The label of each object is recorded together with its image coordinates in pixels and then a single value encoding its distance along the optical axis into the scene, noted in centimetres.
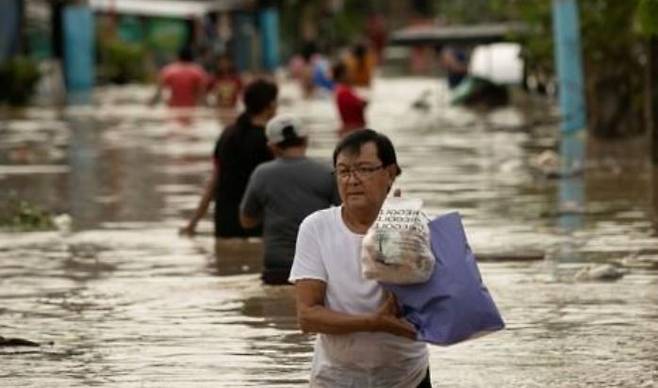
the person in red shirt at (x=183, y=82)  4100
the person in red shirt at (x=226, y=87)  4388
